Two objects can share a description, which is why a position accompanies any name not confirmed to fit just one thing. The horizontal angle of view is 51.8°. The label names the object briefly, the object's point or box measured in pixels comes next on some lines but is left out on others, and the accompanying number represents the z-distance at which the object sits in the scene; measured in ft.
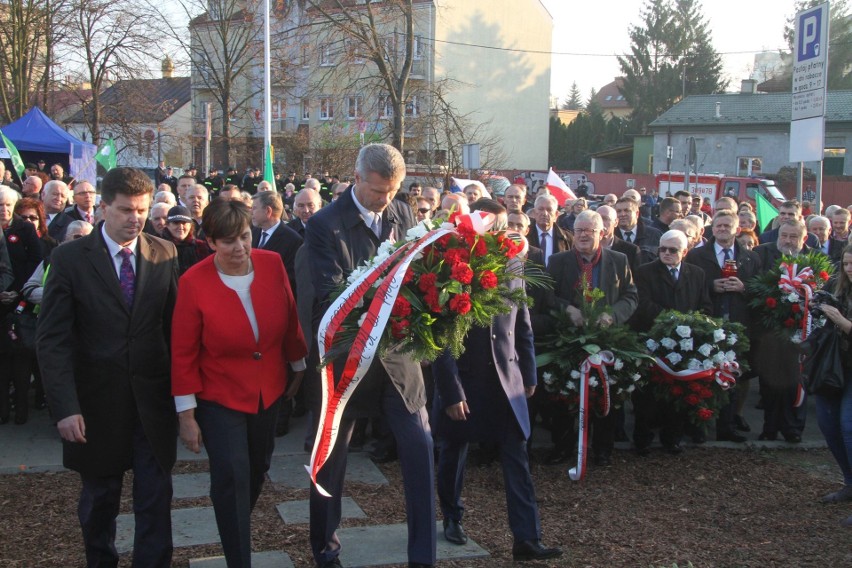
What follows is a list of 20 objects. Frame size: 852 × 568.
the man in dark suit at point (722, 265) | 26.37
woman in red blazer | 13.83
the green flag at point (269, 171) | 53.37
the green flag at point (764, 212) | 45.09
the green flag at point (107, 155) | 55.72
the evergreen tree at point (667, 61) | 225.97
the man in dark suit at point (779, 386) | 26.08
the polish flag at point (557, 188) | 48.30
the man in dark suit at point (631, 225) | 33.01
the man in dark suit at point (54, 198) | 32.89
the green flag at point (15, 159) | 51.72
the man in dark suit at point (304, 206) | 30.99
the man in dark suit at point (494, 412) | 16.01
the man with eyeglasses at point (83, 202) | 30.32
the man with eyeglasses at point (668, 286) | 25.20
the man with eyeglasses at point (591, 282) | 23.32
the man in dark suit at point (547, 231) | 29.55
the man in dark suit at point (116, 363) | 13.92
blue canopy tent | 73.26
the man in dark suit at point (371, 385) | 14.64
